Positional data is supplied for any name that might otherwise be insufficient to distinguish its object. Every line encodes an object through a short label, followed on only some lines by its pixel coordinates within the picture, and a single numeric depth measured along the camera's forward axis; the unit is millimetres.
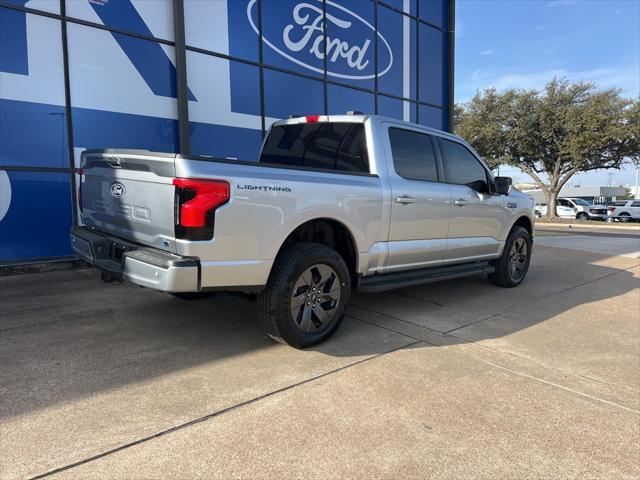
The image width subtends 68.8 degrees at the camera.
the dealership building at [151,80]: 6551
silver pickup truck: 3107
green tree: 27422
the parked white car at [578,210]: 32406
